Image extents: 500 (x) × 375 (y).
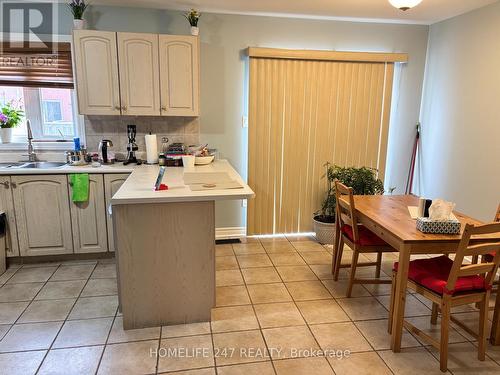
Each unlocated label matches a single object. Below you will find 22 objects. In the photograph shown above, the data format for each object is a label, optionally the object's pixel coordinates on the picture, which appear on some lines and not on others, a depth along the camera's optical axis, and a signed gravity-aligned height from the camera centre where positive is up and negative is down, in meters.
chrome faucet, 3.43 -0.31
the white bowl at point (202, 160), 3.32 -0.39
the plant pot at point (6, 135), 3.47 -0.21
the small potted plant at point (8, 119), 3.46 -0.06
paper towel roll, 3.42 -0.31
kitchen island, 2.17 -0.84
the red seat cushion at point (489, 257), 2.43 -0.90
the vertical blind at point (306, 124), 3.71 -0.06
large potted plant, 3.62 -0.69
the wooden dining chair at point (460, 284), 1.81 -0.87
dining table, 1.98 -0.66
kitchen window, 3.40 +0.23
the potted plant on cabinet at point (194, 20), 3.25 +0.86
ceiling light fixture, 2.41 +0.78
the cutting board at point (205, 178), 2.51 -0.44
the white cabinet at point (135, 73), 3.15 +0.38
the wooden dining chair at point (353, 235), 2.60 -0.86
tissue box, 2.05 -0.58
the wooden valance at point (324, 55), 3.57 +0.64
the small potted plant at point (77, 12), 3.11 +0.87
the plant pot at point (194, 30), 3.27 +0.77
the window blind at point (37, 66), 3.38 +0.44
